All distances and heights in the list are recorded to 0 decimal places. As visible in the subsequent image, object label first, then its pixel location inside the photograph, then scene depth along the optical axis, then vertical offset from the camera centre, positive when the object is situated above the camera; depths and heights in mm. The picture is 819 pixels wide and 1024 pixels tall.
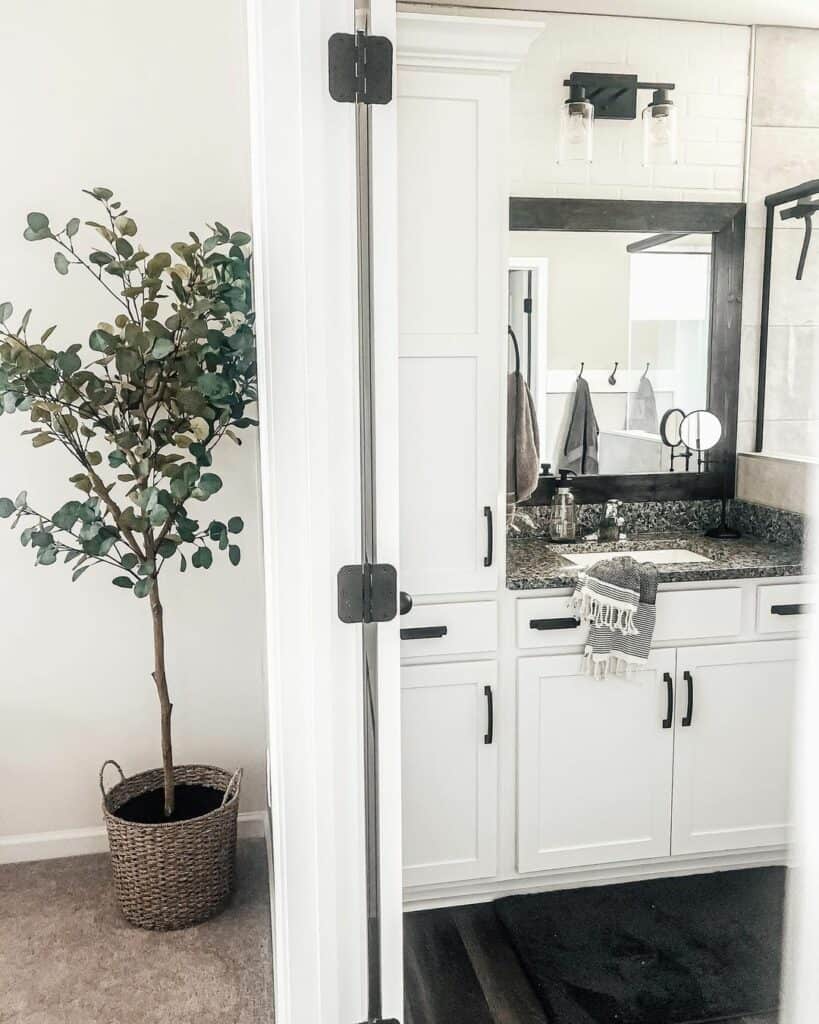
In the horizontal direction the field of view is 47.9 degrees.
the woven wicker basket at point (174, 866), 2023 -1096
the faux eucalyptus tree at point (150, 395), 1837 -54
